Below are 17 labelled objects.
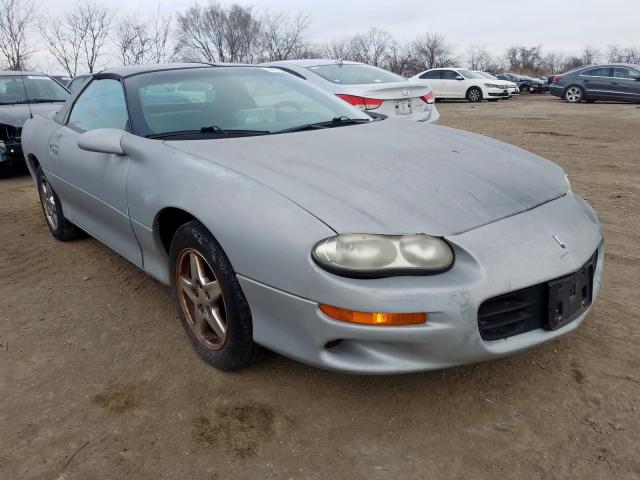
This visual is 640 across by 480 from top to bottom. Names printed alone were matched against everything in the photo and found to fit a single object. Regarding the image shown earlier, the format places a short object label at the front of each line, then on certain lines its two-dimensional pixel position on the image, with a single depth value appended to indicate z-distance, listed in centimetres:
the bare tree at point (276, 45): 4778
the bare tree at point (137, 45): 3325
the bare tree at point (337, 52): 5361
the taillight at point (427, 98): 618
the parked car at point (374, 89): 592
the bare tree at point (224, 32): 4700
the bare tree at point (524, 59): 6331
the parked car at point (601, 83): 1614
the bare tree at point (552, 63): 6319
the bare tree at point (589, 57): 6625
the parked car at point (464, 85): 1988
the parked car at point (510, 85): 2100
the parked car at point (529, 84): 2845
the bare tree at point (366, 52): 5492
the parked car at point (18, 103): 665
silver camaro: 174
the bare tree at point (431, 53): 5559
